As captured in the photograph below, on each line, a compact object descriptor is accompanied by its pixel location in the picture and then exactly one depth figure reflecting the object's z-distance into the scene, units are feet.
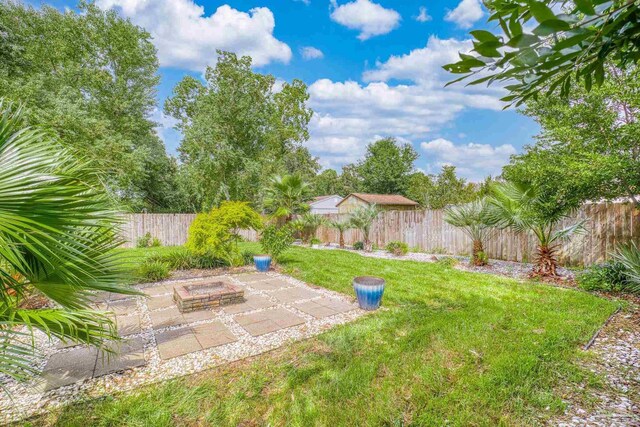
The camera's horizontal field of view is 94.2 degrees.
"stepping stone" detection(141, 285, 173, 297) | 19.25
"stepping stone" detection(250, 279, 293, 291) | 20.24
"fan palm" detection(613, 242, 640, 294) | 14.14
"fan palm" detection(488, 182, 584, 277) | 19.48
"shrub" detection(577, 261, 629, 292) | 16.90
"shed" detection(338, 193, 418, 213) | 82.43
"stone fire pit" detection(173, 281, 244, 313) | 15.52
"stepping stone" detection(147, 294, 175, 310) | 16.48
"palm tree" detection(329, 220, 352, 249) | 42.77
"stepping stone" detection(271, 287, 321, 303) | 17.72
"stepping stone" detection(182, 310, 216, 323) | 14.46
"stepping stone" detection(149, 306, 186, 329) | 13.85
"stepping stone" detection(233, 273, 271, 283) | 22.52
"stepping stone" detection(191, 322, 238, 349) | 11.92
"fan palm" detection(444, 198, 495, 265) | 25.49
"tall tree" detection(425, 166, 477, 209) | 73.31
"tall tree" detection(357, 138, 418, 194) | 109.91
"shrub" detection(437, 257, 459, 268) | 26.58
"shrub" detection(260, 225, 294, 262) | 26.61
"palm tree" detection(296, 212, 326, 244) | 49.49
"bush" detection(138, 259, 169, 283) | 22.44
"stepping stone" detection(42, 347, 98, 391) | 9.23
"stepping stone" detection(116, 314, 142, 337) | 12.93
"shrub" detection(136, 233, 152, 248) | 44.55
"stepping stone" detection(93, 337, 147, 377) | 9.91
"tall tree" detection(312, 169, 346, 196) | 138.70
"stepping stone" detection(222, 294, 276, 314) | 15.72
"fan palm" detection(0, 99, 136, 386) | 5.30
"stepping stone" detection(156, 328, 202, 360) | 11.10
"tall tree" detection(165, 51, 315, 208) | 52.65
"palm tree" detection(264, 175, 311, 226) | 44.98
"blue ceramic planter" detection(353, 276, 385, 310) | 15.23
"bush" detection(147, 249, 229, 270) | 26.19
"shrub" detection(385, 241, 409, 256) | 34.70
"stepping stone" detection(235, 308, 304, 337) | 13.26
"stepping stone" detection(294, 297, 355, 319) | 15.29
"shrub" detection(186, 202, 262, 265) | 23.94
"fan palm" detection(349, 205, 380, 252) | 40.57
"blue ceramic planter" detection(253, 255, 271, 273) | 25.43
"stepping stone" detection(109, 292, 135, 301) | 18.08
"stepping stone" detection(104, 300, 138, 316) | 15.62
